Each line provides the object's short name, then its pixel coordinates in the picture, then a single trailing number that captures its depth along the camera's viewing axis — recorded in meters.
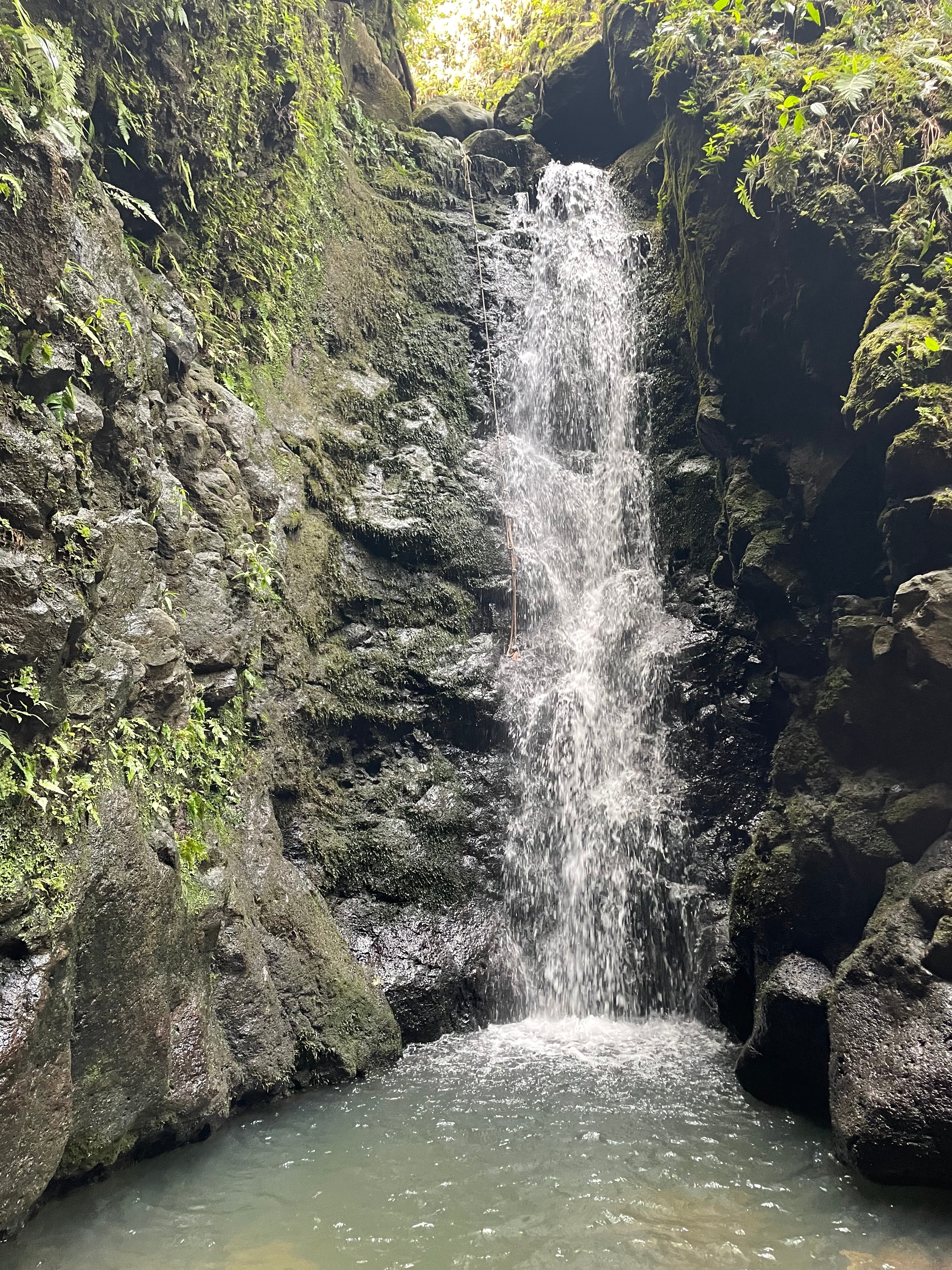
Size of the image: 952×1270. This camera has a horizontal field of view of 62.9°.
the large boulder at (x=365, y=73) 9.84
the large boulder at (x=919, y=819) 4.77
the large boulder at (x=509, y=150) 11.69
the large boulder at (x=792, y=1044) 4.66
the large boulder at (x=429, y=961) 6.01
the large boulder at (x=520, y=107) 12.16
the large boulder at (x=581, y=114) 11.64
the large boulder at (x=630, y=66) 10.27
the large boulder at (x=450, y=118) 11.90
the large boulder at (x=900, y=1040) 3.75
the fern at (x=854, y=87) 6.51
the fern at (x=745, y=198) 7.04
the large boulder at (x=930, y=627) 4.71
